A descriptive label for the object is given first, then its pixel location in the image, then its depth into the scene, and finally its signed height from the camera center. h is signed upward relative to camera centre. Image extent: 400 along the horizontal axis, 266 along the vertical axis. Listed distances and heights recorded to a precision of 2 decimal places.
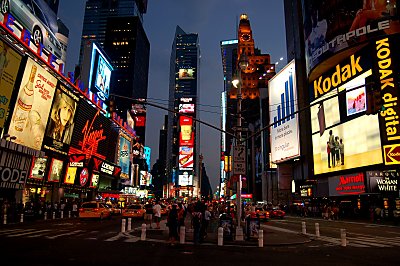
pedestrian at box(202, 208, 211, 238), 17.35 -1.16
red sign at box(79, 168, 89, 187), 50.84 +2.89
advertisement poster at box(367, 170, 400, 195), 39.69 +2.67
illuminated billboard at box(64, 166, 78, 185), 48.00 +2.85
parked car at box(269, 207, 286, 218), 46.31 -1.73
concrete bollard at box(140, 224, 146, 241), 16.81 -1.96
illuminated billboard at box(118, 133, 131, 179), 80.74 +10.74
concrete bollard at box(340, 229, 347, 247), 15.95 -1.77
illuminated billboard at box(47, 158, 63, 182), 44.67 +3.33
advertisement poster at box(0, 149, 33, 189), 28.64 +2.21
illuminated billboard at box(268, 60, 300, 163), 63.38 +18.06
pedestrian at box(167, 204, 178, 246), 14.62 -1.17
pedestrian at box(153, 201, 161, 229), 23.88 -1.08
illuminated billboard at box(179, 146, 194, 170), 110.38 +14.03
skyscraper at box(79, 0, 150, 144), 197.62 +100.46
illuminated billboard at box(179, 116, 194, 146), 108.94 +21.14
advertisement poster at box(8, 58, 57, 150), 32.78 +9.37
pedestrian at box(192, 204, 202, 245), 15.40 -1.29
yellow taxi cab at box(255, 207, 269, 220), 37.74 -1.54
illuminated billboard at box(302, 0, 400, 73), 43.28 +25.78
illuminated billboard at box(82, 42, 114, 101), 63.88 +25.06
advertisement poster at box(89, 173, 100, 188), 59.64 +2.70
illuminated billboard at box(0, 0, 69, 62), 41.59 +24.54
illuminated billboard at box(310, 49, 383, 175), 43.69 +11.36
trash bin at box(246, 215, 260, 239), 17.83 -1.48
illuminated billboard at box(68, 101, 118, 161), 50.97 +10.87
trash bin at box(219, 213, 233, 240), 17.36 -1.39
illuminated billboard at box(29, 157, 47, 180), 41.44 +3.26
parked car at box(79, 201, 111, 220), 30.30 -1.40
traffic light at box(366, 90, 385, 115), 12.13 +3.75
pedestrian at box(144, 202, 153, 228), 26.71 -1.16
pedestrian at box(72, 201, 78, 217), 38.84 -1.81
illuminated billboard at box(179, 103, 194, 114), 106.31 +29.17
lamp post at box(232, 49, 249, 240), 17.22 +4.50
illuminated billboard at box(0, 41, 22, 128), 28.50 +10.74
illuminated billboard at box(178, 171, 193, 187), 128.50 +7.45
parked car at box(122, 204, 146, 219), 34.59 -1.62
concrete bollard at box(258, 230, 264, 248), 15.30 -1.86
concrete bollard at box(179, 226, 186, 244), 15.78 -1.84
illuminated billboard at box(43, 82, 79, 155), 41.31 +9.69
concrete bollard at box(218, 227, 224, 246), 15.42 -1.75
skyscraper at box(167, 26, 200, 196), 107.12 +20.25
